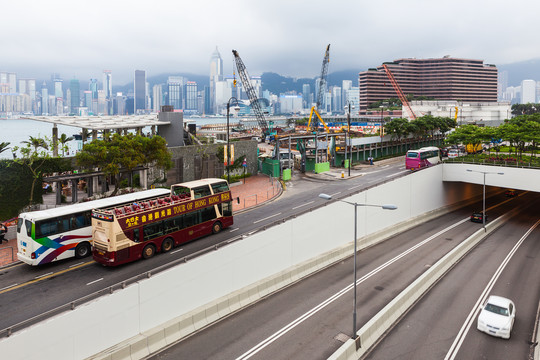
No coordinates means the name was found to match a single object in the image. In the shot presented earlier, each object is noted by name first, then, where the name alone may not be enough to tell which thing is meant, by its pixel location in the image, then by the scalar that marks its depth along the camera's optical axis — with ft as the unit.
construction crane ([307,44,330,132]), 446.28
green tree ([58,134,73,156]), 127.44
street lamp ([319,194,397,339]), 67.34
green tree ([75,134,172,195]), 121.39
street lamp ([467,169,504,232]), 155.28
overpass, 56.85
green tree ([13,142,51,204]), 113.80
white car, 74.43
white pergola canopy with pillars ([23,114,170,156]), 132.98
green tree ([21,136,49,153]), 118.95
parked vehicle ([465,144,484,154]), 262.88
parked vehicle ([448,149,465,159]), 215.82
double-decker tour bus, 82.58
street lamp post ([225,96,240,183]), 142.24
